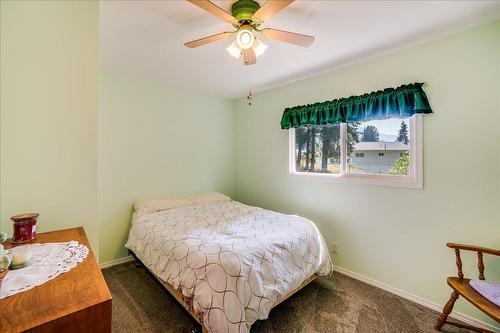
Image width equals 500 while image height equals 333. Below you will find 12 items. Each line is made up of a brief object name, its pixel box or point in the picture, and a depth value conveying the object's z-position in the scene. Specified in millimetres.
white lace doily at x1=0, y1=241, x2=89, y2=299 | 749
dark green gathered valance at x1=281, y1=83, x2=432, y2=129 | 2076
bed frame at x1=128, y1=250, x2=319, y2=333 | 1546
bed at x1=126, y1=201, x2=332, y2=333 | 1482
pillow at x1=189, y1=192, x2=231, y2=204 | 3330
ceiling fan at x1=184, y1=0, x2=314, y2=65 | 1365
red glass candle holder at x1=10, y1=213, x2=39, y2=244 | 1055
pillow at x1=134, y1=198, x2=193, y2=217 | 2811
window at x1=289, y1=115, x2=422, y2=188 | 2213
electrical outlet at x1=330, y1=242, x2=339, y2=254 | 2707
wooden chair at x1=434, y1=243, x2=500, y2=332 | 1449
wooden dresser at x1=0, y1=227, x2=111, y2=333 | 596
